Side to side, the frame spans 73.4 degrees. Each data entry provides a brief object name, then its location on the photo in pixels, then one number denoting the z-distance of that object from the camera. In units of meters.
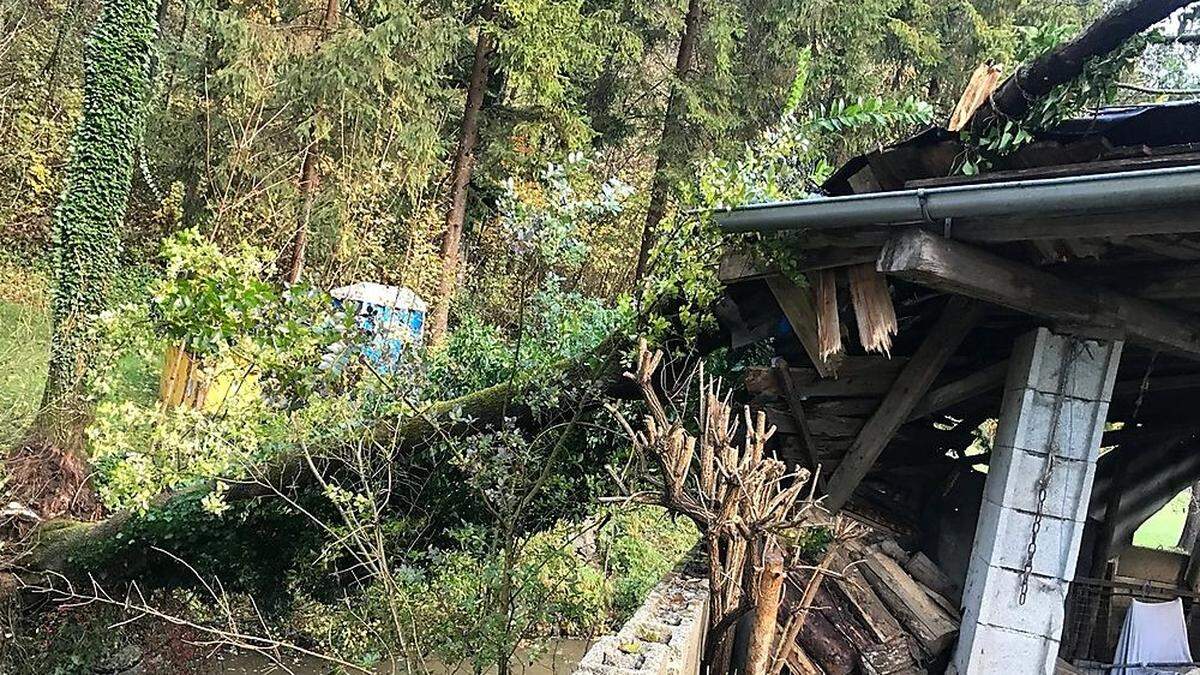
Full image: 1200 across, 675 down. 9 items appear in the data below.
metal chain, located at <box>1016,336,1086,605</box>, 3.41
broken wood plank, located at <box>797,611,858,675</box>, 3.84
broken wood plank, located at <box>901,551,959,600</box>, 4.27
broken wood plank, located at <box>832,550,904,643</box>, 3.93
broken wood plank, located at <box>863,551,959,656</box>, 3.79
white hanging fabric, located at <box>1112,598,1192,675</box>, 4.47
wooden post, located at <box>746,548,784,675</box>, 2.50
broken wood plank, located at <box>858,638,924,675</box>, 3.79
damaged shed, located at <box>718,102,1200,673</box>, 2.62
